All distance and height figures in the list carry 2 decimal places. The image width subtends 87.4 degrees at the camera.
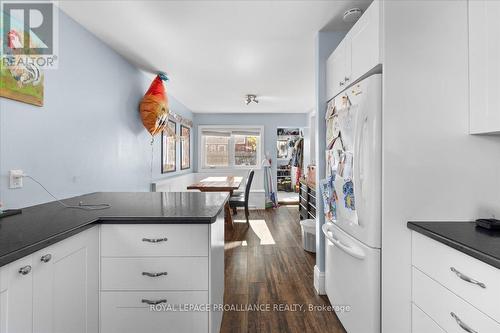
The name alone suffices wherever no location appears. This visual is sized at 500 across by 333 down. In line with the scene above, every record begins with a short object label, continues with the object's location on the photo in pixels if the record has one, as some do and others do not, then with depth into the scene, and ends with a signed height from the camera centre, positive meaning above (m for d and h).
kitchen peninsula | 1.24 -0.51
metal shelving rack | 3.62 -0.53
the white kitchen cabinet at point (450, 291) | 0.91 -0.50
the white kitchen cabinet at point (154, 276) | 1.33 -0.56
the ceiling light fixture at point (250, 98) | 4.64 +1.23
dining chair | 4.55 -0.60
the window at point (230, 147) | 6.45 +0.47
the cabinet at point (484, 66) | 1.23 +0.49
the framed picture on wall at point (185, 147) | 5.42 +0.41
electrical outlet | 1.54 -0.07
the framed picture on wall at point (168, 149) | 4.20 +0.29
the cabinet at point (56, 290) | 0.90 -0.50
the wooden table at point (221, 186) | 4.09 -0.32
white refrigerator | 1.44 -0.21
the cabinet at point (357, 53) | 1.46 +0.75
